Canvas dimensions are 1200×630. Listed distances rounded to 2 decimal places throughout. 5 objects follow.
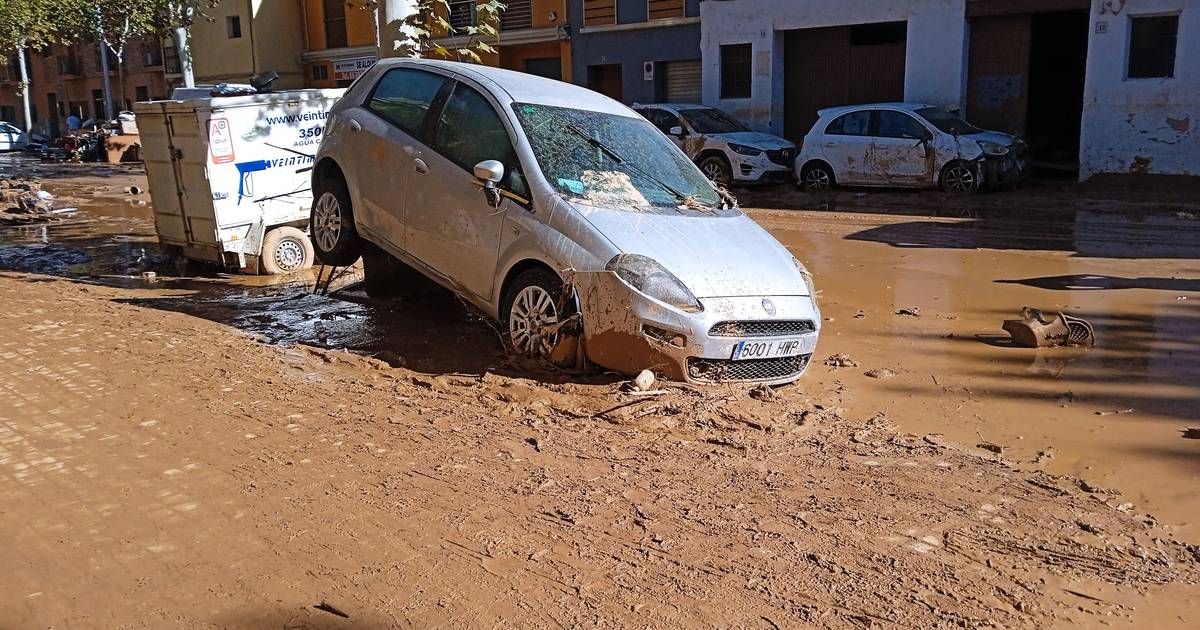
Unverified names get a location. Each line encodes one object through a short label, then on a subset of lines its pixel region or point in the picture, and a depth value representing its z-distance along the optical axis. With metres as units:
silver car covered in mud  5.89
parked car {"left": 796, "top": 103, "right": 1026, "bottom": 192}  16.31
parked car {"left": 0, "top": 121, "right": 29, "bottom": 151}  41.47
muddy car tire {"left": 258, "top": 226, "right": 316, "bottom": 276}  10.85
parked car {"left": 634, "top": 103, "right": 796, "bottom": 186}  18.47
